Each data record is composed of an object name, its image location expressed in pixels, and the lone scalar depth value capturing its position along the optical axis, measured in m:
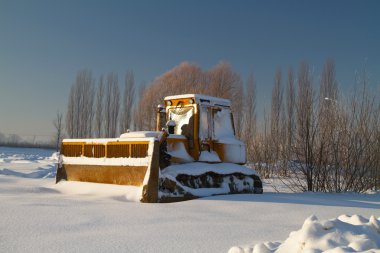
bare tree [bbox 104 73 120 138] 33.31
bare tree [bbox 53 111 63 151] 34.66
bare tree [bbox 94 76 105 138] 33.44
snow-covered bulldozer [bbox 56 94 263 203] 7.05
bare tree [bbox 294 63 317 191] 10.23
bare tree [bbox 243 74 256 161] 19.13
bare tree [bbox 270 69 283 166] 14.97
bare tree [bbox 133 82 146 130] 28.62
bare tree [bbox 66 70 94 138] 33.69
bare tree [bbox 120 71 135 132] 32.75
